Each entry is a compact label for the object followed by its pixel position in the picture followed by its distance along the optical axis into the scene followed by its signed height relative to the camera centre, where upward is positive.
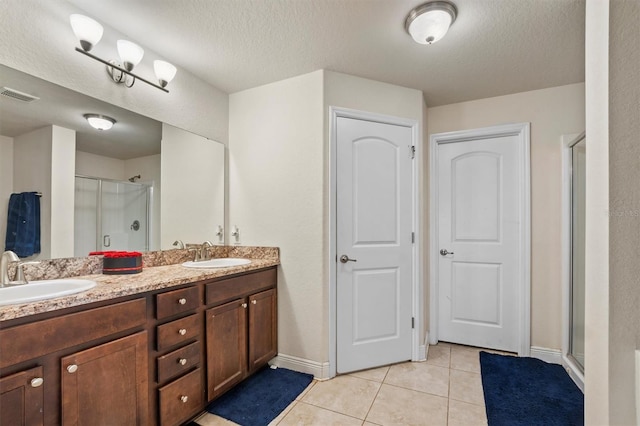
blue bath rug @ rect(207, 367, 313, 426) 1.77 -1.22
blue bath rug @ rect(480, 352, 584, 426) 1.76 -1.21
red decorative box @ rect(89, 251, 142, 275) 1.69 -0.29
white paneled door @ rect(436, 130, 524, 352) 2.66 -0.25
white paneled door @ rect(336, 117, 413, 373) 2.32 -0.24
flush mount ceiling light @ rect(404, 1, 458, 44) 1.58 +1.07
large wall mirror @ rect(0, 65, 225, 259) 1.44 +0.25
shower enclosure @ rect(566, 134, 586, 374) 2.20 -0.30
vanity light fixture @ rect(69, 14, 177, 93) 1.51 +0.92
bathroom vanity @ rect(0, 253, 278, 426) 1.04 -0.62
